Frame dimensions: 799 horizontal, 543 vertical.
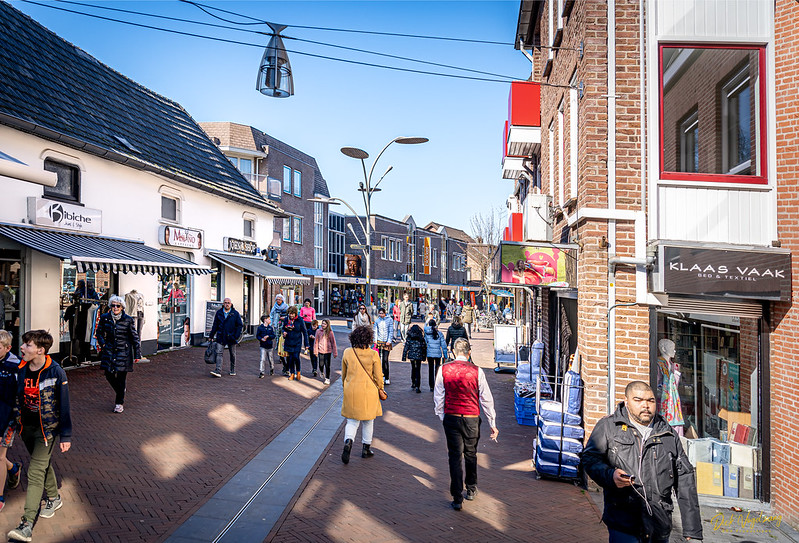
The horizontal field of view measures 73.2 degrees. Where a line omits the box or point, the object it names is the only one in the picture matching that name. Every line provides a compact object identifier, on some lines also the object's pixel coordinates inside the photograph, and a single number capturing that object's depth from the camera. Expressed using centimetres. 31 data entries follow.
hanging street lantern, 875
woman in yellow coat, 680
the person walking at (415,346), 1158
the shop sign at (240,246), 1942
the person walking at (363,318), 1361
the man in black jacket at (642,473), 337
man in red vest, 542
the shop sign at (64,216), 1111
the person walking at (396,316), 2336
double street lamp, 1490
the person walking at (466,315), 2299
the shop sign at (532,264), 755
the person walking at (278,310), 1595
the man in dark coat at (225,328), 1209
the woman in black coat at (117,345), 836
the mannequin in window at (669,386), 645
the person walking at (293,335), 1231
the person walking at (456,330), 1143
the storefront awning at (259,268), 1842
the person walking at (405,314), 2688
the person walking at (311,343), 1310
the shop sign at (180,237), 1537
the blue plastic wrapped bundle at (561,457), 636
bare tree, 3833
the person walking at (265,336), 1257
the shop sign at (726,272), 563
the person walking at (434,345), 1134
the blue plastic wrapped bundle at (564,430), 645
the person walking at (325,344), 1231
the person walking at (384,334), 1212
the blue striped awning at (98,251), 1031
